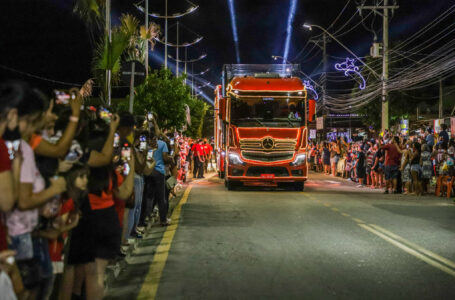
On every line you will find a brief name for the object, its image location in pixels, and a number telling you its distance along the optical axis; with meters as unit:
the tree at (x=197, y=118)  52.25
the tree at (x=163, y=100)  25.64
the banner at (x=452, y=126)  22.93
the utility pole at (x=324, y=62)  45.69
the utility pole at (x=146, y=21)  23.89
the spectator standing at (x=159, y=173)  11.04
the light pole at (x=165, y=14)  24.88
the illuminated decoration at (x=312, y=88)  51.23
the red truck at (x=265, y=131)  19.11
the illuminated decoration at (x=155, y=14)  24.86
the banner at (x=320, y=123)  42.41
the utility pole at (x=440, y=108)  47.75
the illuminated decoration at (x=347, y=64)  34.67
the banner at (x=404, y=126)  33.46
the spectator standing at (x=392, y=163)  20.88
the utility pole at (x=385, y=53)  29.47
